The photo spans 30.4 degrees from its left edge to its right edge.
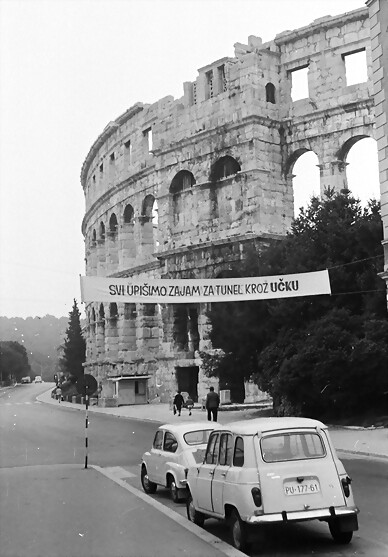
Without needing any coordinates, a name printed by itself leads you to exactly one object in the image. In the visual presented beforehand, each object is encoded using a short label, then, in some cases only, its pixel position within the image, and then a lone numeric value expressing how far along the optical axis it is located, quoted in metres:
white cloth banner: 21.55
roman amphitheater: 39.62
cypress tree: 76.16
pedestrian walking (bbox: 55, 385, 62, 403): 58.59
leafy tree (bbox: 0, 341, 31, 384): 129.50
